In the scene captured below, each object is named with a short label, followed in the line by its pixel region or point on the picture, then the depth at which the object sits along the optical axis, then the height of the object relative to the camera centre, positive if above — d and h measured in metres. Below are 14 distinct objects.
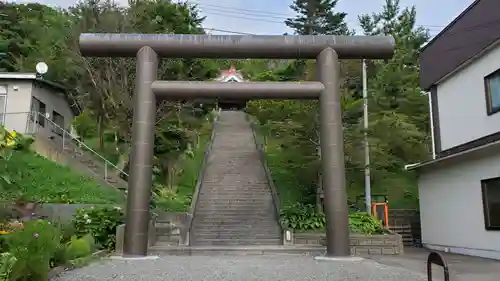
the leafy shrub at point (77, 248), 8.80 -0.69
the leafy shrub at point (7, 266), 6.23 -0.73
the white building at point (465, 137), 12.91 +2.67
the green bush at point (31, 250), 6.30 -0.52
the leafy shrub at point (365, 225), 14.05 -0.24
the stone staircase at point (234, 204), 14.70 +0.49
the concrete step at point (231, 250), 12.38 -0.95
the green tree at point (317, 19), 45.03 +20.31
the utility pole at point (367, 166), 16.27 +1.88
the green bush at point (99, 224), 12.03 -0.23
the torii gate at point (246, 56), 10.87 +3.99
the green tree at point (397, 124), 17.31 +3.76
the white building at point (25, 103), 20.38 +5.28
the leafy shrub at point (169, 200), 16.50 +0.62
